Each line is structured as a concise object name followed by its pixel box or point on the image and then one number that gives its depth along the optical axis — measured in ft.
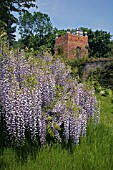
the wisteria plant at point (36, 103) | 14.75
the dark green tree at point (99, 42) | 142.31
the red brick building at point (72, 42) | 109.70
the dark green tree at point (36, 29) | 158.92
